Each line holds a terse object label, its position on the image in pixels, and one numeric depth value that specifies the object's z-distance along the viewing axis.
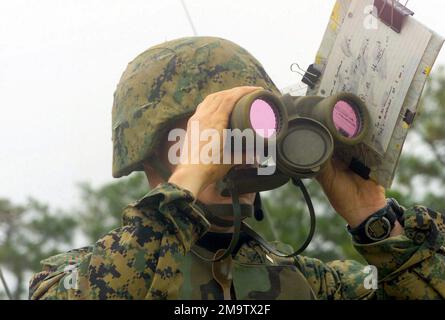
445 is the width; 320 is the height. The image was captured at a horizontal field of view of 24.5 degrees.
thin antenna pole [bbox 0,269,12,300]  3.33
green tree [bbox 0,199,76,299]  15.84
